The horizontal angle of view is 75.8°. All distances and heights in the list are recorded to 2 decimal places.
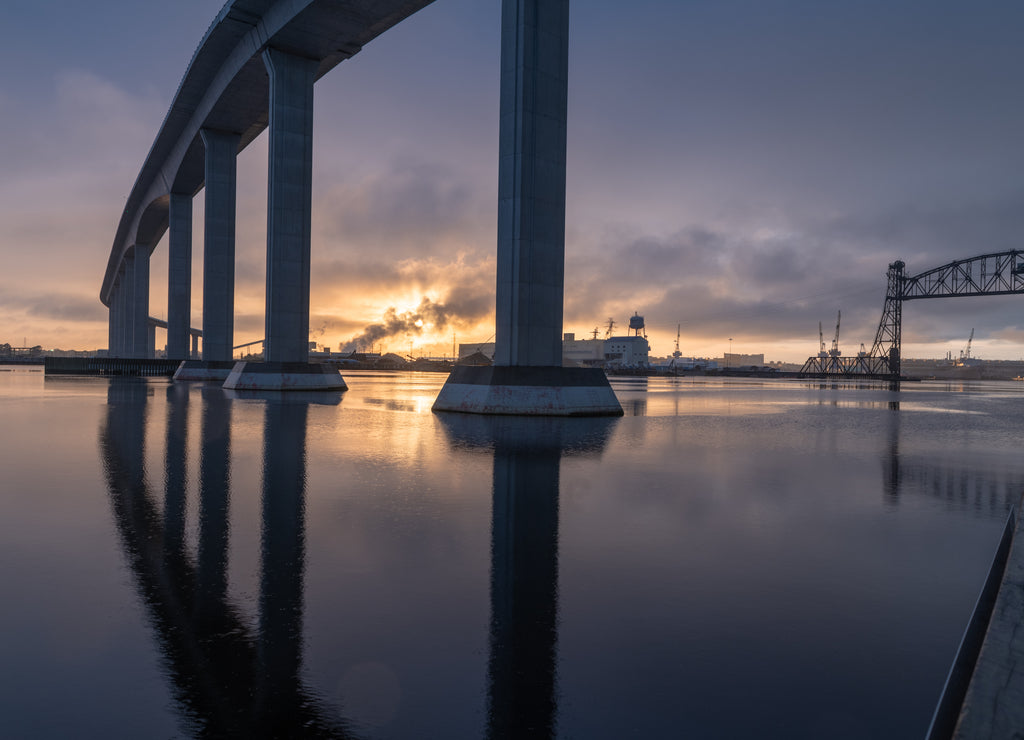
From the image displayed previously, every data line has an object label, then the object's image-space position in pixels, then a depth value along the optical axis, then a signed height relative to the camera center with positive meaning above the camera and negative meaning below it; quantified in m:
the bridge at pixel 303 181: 21.86 +8.88
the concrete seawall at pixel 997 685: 2.57 -1.34
